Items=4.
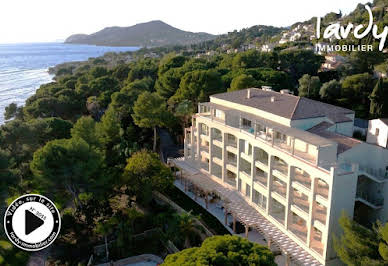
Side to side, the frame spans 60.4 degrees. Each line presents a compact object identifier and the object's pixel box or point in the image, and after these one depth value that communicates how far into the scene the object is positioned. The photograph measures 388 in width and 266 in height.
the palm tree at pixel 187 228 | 32.06
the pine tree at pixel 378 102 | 51.97
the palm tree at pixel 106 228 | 32.12
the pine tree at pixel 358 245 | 21.98
